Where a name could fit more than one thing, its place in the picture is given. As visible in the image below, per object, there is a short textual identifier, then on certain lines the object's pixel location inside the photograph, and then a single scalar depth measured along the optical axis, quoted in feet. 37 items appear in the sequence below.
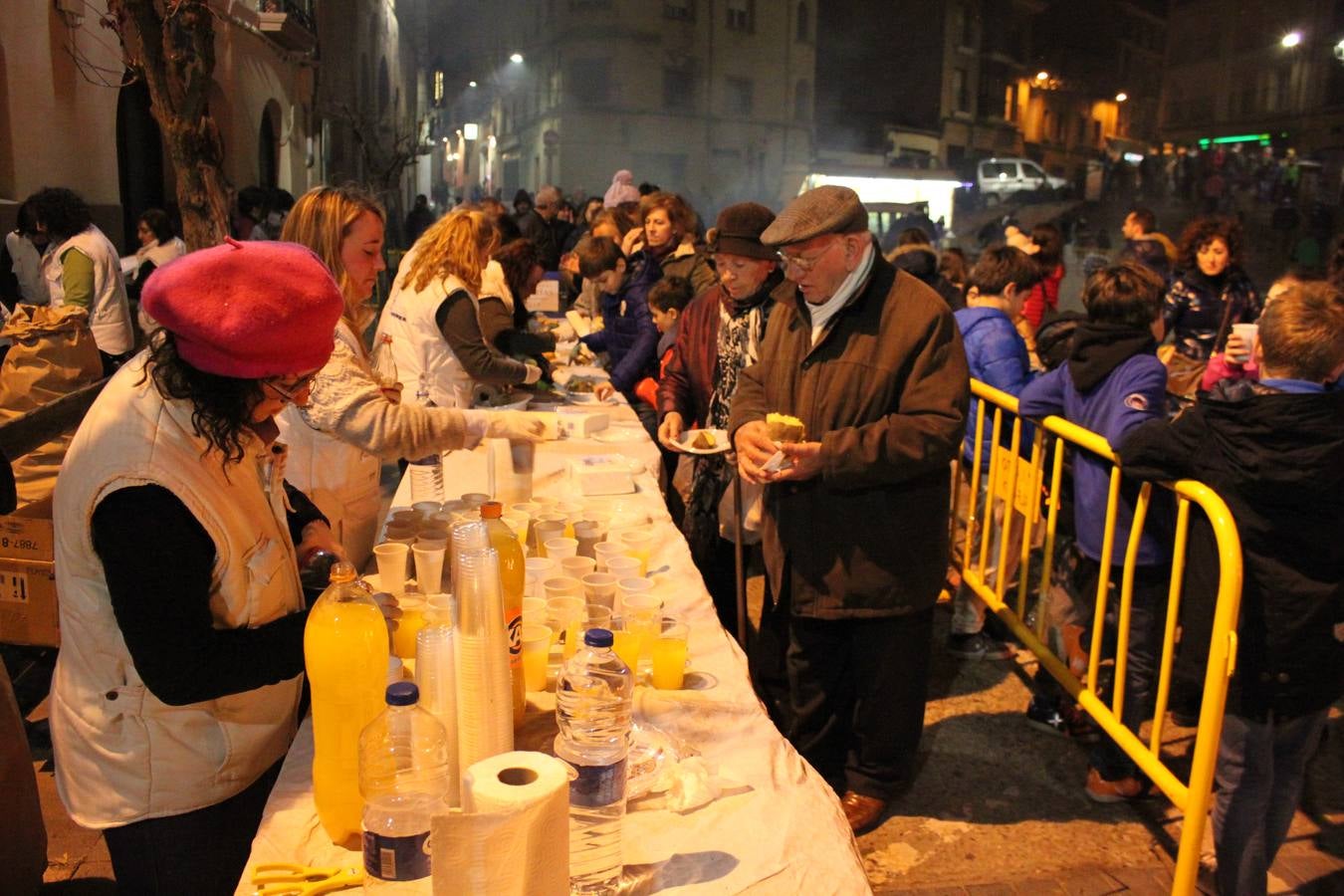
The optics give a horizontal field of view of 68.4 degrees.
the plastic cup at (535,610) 7.68
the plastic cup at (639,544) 9.75
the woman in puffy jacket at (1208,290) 22.81
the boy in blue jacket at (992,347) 15.56
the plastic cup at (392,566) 8.45
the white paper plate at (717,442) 12.58
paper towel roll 3.92
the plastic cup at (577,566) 8.77
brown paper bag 15.08
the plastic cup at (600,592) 8.14
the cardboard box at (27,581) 10.89
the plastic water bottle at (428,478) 11.10
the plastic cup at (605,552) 9.19
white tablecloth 5.54
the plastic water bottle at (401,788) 4.67
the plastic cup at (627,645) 7.31
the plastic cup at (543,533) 9.60
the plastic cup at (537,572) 8.29
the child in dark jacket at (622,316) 19.88
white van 100.17
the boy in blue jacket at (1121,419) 11.62
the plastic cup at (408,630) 7.38
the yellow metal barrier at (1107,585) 9.18
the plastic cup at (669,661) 7.59
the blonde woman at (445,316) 15.33
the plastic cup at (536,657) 7.22
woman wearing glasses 5.48
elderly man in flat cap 10.21
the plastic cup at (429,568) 8.42
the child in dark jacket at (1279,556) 9.04
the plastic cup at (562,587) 8.09
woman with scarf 13.69
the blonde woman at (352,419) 9.54
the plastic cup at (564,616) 7.72
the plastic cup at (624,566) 8.86
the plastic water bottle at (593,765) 5.13
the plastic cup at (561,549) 9.17
